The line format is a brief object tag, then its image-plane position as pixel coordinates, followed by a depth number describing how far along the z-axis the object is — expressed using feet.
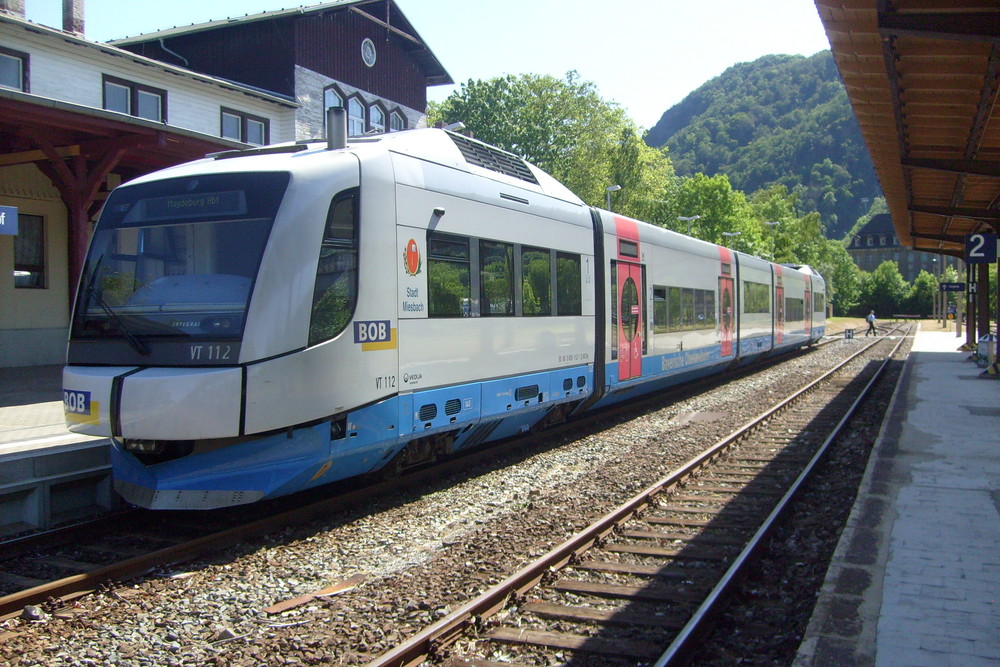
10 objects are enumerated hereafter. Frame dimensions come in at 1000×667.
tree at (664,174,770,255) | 198.29
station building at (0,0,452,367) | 42.52
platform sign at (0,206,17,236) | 28.20
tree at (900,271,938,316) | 317.83
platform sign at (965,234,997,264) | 58.59
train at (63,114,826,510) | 20.51
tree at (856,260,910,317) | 325.21
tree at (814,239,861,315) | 309.63
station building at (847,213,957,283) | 467.52
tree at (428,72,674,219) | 182.50
